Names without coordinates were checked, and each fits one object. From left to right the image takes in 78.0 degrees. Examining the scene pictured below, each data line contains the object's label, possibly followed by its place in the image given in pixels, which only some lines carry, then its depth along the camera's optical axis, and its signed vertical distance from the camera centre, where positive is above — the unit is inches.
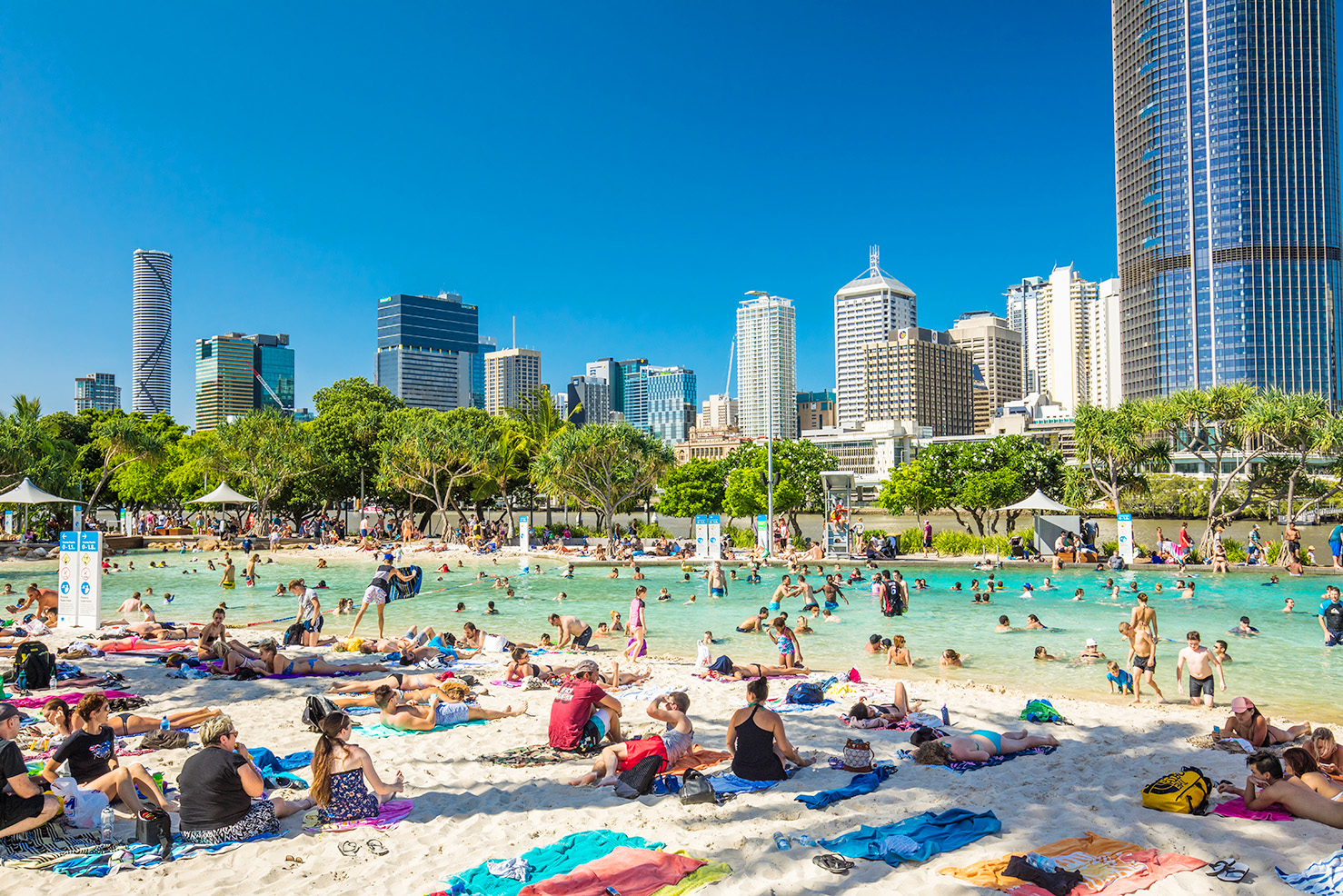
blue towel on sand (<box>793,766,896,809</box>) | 275.0 -102.3
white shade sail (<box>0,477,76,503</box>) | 1279.5 +6.2
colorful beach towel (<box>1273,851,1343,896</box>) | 202.1 -96.6
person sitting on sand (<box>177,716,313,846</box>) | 236.4 -84.3
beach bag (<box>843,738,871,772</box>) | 313.0 -99.9
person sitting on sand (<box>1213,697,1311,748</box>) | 344.5 -100.3
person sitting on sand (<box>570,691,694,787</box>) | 299.3 -93.6
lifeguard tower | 1306.6 -43.9
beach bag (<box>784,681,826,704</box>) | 430.6 -104.2
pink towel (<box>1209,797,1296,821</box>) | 253.4 -99.6
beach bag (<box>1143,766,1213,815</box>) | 262.7 -97.2
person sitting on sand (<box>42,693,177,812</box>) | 248.7 -83.6
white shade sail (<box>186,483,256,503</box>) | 1611.7 +2.9
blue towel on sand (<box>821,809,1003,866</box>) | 231.5 -99.8
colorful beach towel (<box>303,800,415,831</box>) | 251.1 -100.0
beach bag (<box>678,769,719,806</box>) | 273.9 -98.3
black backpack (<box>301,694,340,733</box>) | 302.2 -77.6
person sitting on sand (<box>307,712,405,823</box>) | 254.7 -86.8
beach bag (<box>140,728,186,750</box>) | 339.6 -99.7
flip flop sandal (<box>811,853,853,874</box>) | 221.8 -100.0
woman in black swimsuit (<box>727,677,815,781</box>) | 297.0 -89.8
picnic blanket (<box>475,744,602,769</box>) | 326.3 -104.6
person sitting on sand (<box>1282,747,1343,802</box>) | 255.8 -89.2
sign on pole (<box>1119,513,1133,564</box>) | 1175.0 -64.5
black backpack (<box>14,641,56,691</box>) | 435.8 -88.9
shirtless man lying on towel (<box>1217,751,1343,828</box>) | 247.8 -93.6
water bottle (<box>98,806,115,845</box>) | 236.4 -92.4
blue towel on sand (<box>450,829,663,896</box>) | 214.1 -100.5
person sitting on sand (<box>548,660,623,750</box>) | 339.9 -92.0
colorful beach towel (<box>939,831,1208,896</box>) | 209.2 -99.3
